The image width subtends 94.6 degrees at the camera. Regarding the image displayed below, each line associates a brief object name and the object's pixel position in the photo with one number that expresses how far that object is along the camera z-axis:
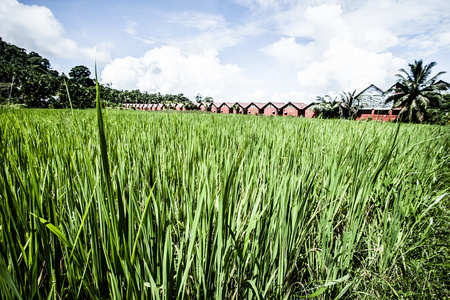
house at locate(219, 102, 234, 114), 55.03
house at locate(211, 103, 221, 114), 57.86
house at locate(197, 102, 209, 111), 59.00
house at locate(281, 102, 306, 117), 43.41
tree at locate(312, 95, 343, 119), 32.84
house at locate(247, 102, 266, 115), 49.70
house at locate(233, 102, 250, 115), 53.19
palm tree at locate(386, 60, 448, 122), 29.36
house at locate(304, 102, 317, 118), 41.57
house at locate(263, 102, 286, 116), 46.22
